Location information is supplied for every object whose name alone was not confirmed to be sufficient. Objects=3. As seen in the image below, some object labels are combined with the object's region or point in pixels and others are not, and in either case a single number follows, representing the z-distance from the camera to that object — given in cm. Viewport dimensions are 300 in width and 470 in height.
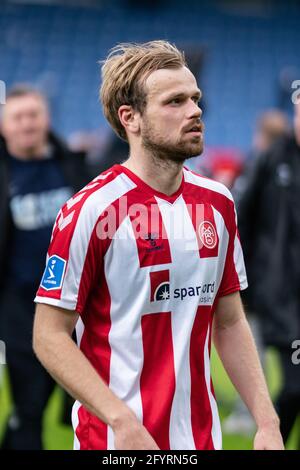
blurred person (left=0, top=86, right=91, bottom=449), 1198
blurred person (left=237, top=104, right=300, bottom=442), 1165
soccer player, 614
